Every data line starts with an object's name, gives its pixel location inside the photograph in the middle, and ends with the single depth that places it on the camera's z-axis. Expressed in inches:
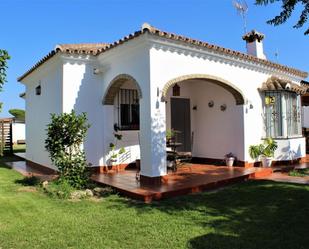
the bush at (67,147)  387.5
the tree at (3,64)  206.5
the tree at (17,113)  1908.0
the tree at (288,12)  187.6
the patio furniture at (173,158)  446.3
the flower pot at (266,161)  513.7
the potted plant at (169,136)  501.0
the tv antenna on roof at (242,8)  798.7
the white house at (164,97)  385.4
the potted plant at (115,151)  490.9
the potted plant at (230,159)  516.1
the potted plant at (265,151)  514.3
